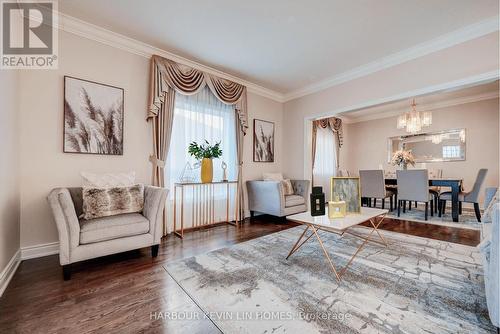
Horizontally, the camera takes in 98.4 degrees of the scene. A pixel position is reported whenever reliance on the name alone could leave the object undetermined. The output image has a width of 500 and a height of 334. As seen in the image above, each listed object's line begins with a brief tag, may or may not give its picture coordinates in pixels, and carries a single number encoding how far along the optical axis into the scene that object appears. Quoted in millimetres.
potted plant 3350
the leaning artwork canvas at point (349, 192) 2465
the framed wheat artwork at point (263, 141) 4543
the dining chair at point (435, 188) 4500
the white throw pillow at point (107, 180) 2463
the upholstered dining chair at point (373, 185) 4523
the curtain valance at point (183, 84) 3102
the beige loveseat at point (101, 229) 1872
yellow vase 3414
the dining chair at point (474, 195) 3826
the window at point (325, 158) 6148
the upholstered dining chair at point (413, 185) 3988
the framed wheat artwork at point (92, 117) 2566
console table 3348
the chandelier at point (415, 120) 4309
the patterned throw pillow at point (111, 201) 2217
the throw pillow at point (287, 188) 4267
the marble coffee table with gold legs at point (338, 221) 1958
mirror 5211
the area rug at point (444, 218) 3738
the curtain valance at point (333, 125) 6082
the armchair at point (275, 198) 3787
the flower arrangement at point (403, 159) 4578
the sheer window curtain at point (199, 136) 3416
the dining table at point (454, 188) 3876
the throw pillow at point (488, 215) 1962
